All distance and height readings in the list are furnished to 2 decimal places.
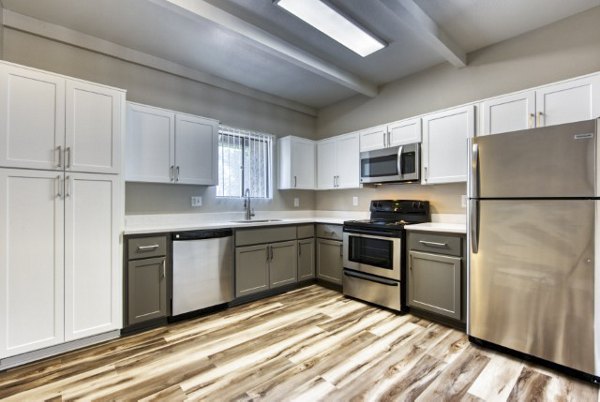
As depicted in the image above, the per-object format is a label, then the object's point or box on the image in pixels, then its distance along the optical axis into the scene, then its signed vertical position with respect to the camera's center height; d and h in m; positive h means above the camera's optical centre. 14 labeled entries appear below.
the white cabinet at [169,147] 2.82 +0.59
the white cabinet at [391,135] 3.25 +0.82
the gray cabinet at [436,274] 2.58 -0.69
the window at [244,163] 3.77 +0.55
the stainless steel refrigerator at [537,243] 1.83 -0.29
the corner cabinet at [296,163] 4.18 +0.59
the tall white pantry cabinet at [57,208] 2.00 -0.05
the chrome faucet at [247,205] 3.92 -0.04
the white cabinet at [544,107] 2.21 +0.81
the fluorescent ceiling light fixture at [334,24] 2.21 +1.54
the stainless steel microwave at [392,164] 3.24 +0.46
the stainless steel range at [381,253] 2.97 -0.57
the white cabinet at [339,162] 3.89 +0.58
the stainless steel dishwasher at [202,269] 2.76 -0.69
